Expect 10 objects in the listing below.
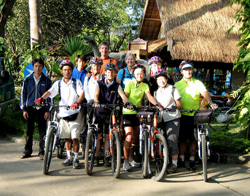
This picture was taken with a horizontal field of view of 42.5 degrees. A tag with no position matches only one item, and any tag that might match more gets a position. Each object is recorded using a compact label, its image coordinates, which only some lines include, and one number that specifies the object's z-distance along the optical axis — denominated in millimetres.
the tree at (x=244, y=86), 6589
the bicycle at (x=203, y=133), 5070
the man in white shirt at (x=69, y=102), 5723
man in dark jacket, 6434
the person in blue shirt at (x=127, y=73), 6258
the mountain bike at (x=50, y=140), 5246
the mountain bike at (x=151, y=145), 5125
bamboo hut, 11164
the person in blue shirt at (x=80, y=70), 6750
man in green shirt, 5750
